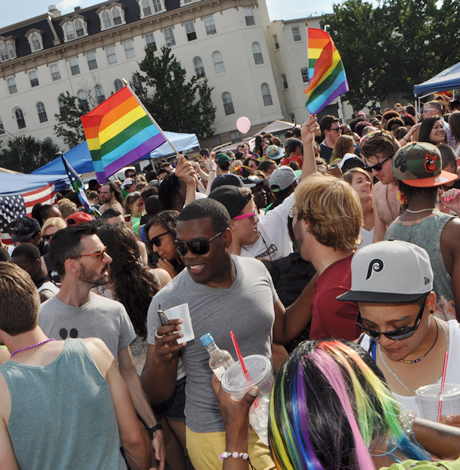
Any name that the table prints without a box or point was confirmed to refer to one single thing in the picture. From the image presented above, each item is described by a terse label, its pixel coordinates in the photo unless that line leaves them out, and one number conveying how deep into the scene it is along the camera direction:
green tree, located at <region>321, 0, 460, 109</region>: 45.38
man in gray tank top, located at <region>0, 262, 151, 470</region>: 2.21
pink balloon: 16.42
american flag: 10.21
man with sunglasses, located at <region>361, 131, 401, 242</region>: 4.32
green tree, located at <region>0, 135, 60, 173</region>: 47.44
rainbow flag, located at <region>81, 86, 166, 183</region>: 6.54
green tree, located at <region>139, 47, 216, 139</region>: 43.66
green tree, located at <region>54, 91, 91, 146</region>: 42.79
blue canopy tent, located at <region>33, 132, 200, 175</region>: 15.06
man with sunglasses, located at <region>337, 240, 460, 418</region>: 2.01
